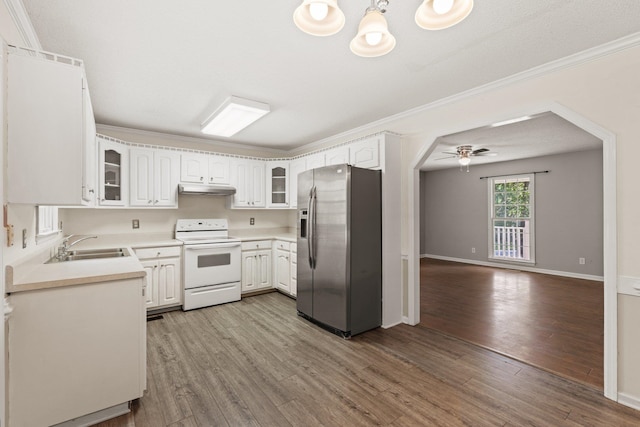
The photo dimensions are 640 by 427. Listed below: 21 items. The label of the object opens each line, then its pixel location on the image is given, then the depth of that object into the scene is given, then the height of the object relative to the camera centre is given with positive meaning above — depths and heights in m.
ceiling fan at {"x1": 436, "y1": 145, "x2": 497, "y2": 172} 5.21 +1.16
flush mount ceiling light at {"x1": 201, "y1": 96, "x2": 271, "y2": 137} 3.08 +1.15
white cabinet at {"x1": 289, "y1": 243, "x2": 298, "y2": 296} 4.39 -0.83
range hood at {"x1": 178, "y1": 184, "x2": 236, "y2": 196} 4.18 +0.38
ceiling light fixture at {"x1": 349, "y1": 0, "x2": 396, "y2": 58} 1.32 +0.84
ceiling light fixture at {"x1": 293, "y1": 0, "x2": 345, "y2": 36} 1.25 +0.86
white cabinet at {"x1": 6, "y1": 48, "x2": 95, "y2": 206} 1.55 +0.47
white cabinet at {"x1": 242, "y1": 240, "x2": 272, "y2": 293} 4.56 -0.80
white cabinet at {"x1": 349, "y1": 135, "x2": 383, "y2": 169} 3.45 +0.76
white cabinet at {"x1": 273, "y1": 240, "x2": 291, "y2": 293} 4.54 -0.80
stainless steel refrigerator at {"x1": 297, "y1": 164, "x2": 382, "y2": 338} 3.12 -0.38
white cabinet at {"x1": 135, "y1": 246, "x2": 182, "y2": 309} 3.75 -0.78
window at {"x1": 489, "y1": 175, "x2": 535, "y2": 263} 6.66 -0.09
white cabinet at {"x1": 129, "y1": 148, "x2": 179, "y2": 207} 3.95 +0.53
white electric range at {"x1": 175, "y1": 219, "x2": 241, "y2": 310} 3.96 -0.72
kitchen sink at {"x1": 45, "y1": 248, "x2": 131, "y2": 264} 2.90 -0.39
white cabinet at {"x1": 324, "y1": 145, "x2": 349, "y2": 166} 3.83 +0.80
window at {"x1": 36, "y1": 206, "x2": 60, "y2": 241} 2.27 -0.05
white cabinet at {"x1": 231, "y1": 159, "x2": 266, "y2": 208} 4.78 +0.54
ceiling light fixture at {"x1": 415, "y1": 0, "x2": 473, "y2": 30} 1.20 +0.85
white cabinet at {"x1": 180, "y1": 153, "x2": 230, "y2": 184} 4.34 +0.71
